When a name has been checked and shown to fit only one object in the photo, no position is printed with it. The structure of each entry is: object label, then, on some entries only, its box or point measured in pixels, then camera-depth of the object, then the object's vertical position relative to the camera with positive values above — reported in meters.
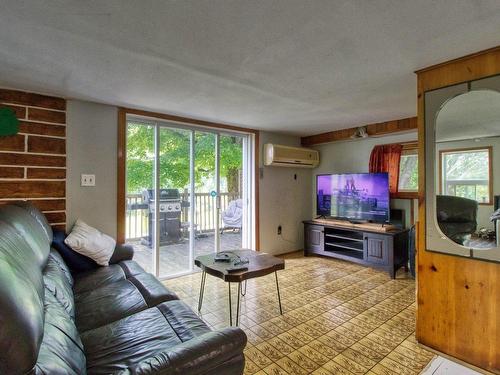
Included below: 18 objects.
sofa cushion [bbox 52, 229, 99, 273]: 2.27 -0.58
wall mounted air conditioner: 4.15 +0.54
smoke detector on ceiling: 3.87 +0.83
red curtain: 3.78 +0.41
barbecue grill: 3.31 -0.30
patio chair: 4.17 -0.41
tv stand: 3.43 -0.76
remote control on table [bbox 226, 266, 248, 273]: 2.12 -0.63
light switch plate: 2.78 +0.11
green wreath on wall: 2.36 +0.60
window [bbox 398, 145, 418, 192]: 3.68 +0.27
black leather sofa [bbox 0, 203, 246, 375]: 0.72 -0.64
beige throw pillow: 2.32 -0.47
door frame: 2.97 +0.53
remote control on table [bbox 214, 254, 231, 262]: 2.39 -0.61
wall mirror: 1.75 +0.11
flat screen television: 3.67 -0.10
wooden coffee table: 2.08 -0.64
